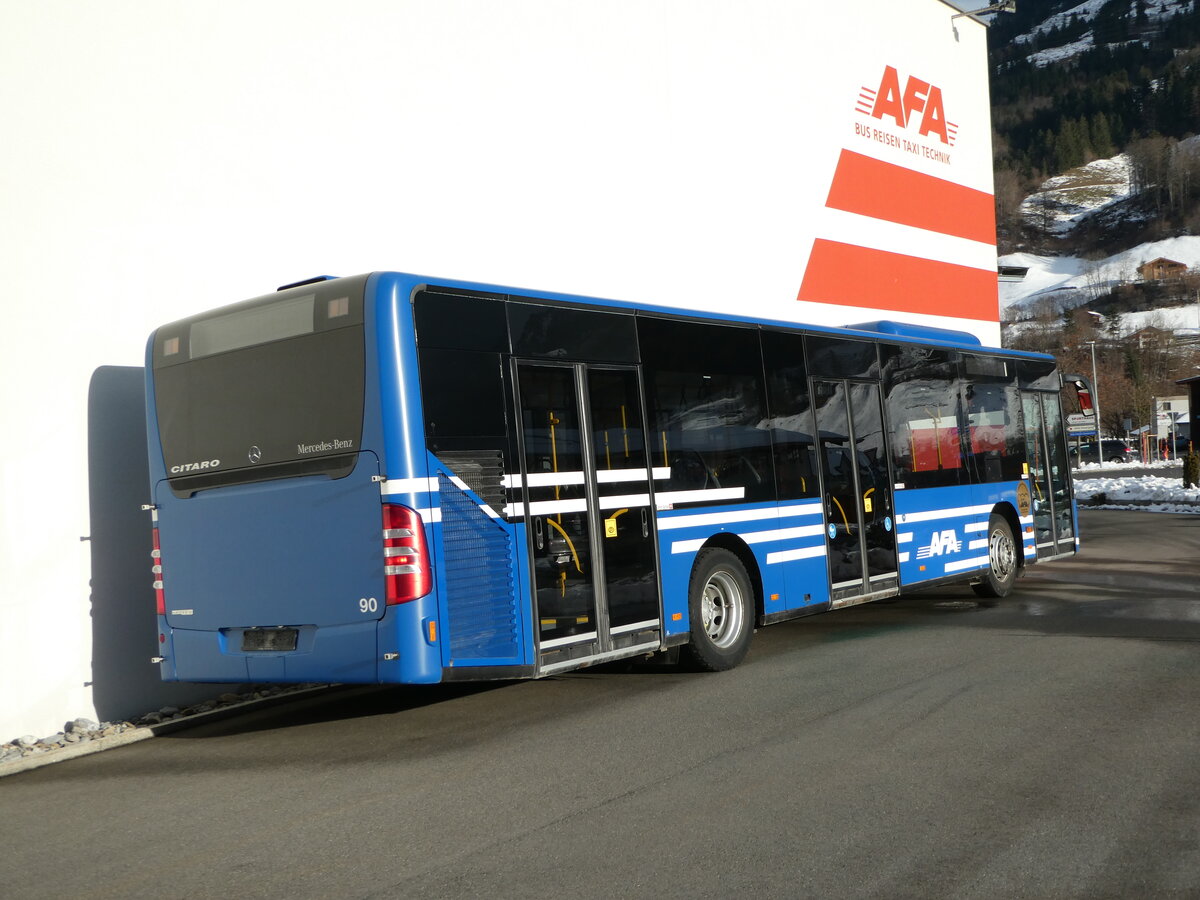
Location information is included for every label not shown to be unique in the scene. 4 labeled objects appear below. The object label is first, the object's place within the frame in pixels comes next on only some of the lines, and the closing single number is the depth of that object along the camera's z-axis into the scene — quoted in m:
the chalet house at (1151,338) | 126.14
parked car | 87.50
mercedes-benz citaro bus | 7.48
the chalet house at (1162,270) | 181.75
